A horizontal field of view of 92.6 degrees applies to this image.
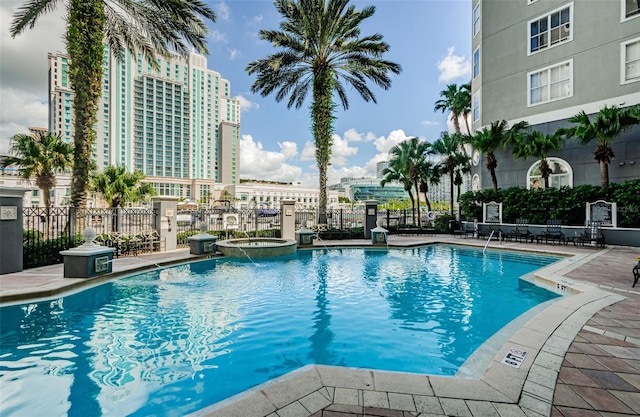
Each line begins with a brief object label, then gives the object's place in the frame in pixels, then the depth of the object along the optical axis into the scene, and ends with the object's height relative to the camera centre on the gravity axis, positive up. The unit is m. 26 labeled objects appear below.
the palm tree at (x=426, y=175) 23.67 +2.63
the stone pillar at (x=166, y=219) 12.60 -0.47
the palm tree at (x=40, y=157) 19.08 +3.23
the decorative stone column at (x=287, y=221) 15.97 -0.67
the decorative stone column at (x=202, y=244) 11.92 -1.41
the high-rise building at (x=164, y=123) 89.06 +27.40
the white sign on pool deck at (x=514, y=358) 3.41 -1.73
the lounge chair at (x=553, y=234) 15.05 -1.27
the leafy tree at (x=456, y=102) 26.97 +9.67
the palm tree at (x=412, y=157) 23.64 +4.03
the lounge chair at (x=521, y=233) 16.12 -1.33
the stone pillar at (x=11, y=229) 8.06 -0.56
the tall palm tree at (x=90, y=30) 10.84 +6.63
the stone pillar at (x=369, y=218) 17.72 -0.57
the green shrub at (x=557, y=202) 13.62 +0.37
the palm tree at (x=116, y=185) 22.30 +1.69
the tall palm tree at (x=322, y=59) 16.06 +8.36
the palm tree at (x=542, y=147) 16.58 +3.40
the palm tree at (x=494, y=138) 18.30 +4.26
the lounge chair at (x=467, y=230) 19.07 -1.36
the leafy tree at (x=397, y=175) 24.36 +2.65
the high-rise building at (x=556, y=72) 15.15 +7.84
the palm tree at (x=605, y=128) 13.91 +3.78
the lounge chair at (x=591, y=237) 13.78 -1.30
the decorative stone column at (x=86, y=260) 7.82 -1.35
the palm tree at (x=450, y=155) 23.05 +4.14
